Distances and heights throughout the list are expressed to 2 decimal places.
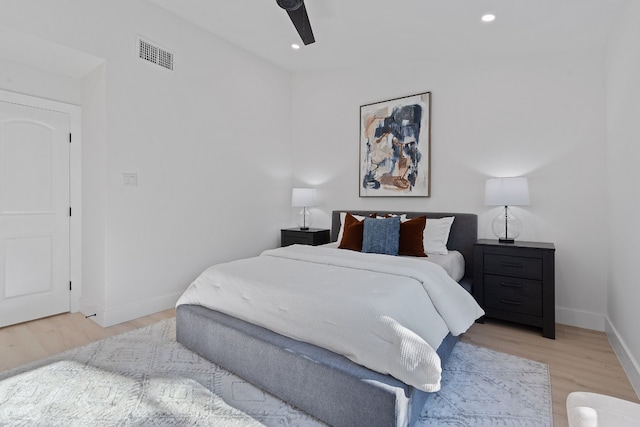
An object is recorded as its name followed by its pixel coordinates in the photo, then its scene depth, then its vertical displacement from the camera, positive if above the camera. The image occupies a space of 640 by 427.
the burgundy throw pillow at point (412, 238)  3.05 -0.27
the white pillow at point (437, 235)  3.24 -0.26
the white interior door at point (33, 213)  2.92 -0.04
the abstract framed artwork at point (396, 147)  3.69 +0.71
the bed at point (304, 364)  1.44 -0.80
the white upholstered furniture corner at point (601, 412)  0.93 -0.60
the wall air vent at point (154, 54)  3.08 +1.47
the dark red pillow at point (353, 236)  3.27 -0.28
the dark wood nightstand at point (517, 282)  2.70 -0.62
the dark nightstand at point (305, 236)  4.12 -0.35
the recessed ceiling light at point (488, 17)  2.69 +1.56
